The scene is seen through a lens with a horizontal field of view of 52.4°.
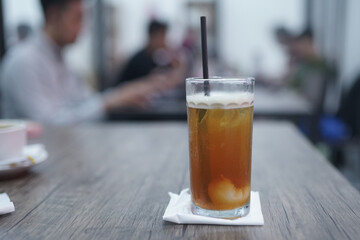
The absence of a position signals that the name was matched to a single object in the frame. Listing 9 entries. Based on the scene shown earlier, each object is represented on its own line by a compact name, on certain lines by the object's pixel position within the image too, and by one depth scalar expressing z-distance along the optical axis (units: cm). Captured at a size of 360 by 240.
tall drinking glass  63
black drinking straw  68
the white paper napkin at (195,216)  60
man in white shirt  213
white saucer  87
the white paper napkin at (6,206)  66
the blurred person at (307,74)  311
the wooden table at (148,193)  59
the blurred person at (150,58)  417
